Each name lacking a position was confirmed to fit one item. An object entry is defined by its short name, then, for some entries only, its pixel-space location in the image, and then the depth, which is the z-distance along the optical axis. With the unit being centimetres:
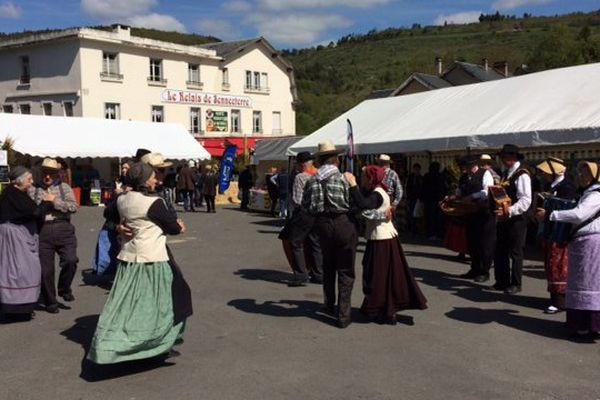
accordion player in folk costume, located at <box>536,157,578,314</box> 669
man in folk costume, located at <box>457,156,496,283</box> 858
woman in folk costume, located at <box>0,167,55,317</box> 641
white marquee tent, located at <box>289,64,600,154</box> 1039
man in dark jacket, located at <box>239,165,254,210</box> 2319
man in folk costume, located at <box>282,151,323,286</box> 856
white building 3600
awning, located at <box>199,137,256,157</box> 4003
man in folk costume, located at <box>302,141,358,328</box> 615
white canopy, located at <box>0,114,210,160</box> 2361
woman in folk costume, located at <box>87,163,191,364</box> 484
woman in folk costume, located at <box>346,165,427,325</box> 628
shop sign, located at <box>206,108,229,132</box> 4238
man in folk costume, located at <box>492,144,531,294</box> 756
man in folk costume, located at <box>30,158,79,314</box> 709
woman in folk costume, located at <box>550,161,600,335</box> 569
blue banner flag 2612
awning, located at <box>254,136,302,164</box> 2320
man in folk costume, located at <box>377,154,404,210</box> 952
